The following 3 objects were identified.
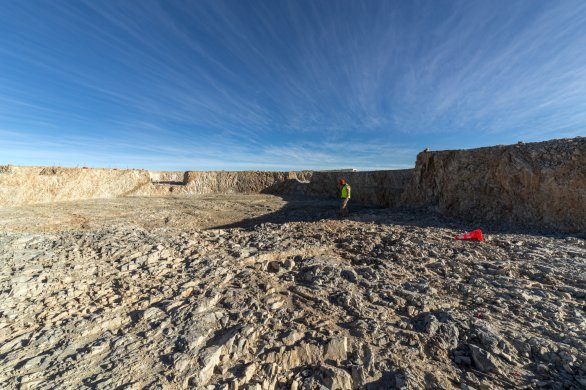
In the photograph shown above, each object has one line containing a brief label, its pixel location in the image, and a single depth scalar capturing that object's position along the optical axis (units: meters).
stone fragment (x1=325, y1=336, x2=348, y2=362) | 2.92
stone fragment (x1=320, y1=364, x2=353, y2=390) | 2.57
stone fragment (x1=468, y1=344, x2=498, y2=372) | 2.70
